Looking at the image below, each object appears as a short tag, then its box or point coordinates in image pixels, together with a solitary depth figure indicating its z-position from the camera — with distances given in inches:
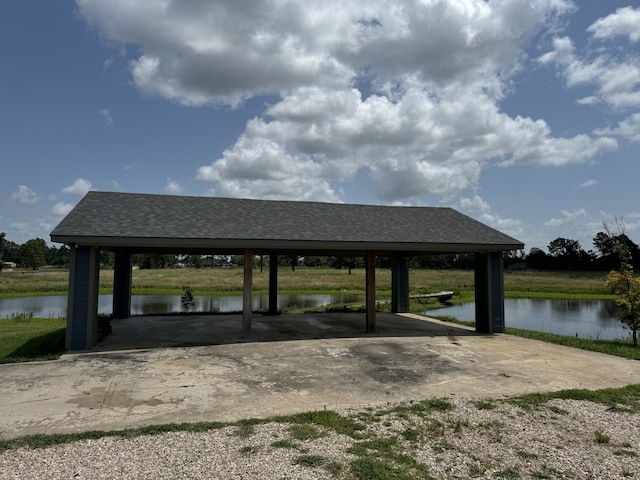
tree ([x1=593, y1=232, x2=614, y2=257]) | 3405.5
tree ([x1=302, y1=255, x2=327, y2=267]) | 3097.9
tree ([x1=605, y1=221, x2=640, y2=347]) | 420.2
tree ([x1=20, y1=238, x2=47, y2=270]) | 2822.3
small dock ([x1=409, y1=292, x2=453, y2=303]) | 1027.9
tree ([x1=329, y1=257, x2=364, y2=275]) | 2367.6
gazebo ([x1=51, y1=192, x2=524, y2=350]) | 367.9
